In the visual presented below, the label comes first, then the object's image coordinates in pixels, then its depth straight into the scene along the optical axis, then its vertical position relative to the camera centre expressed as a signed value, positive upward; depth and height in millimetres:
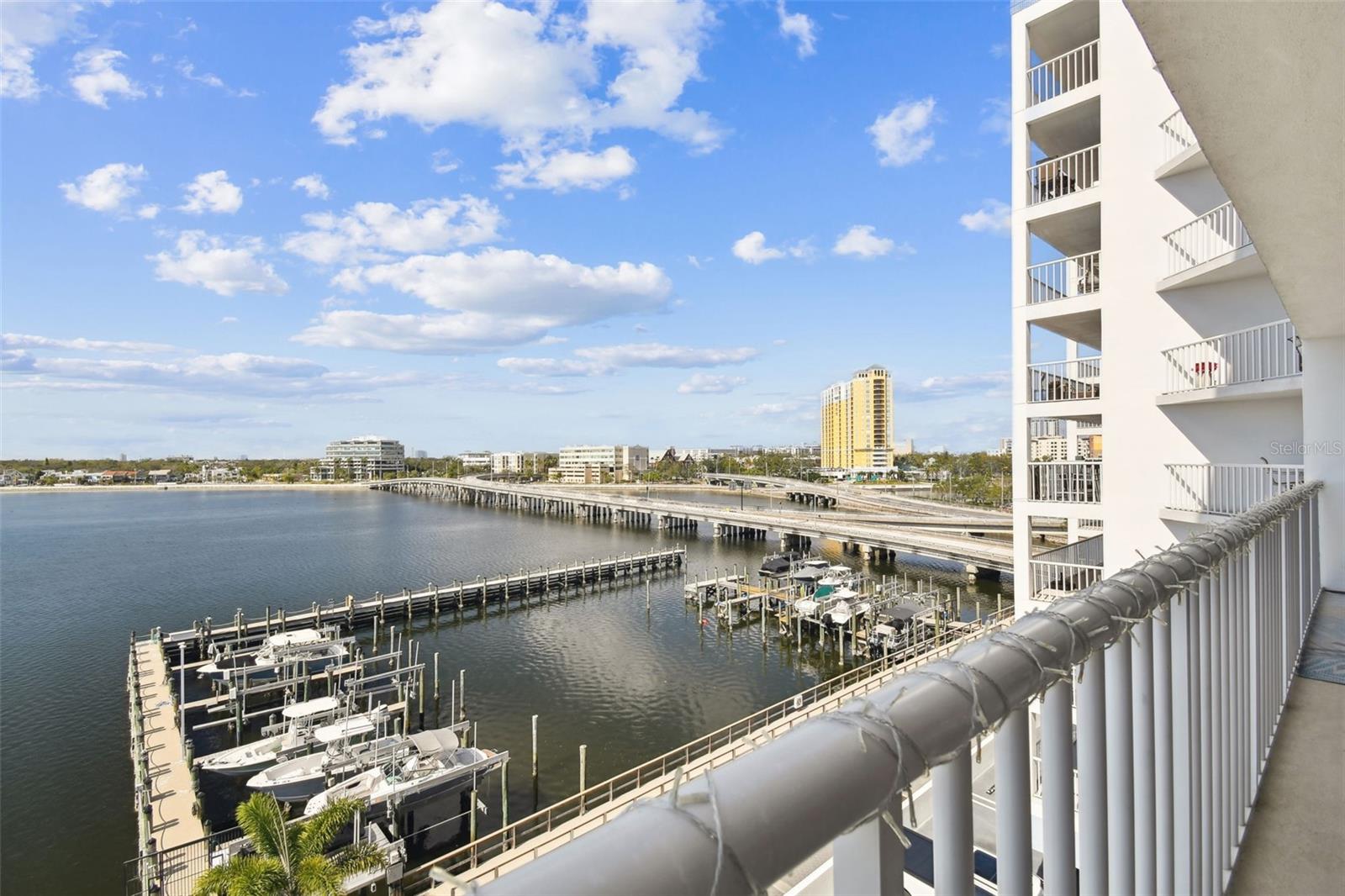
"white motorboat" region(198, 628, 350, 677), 17812 -5489
